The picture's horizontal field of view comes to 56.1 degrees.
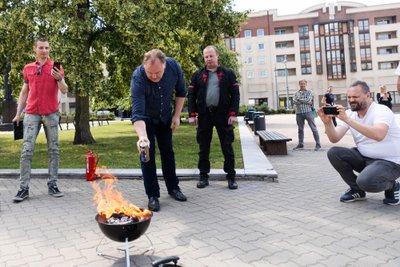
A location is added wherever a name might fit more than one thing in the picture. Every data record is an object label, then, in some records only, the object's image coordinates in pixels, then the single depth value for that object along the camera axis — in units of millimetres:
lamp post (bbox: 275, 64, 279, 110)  73188
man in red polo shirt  5699
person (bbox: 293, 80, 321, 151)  11195
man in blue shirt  4551
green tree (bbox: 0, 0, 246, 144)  12414
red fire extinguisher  7113
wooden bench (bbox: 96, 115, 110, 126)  43888
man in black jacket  6035
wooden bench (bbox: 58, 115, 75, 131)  34816
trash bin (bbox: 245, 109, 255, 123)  26359
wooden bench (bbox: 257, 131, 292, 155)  10203
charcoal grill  2984
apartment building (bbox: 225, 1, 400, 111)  72062
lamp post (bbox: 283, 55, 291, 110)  70031
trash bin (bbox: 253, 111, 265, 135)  17141
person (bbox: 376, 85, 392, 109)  14609
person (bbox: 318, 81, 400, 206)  4492
